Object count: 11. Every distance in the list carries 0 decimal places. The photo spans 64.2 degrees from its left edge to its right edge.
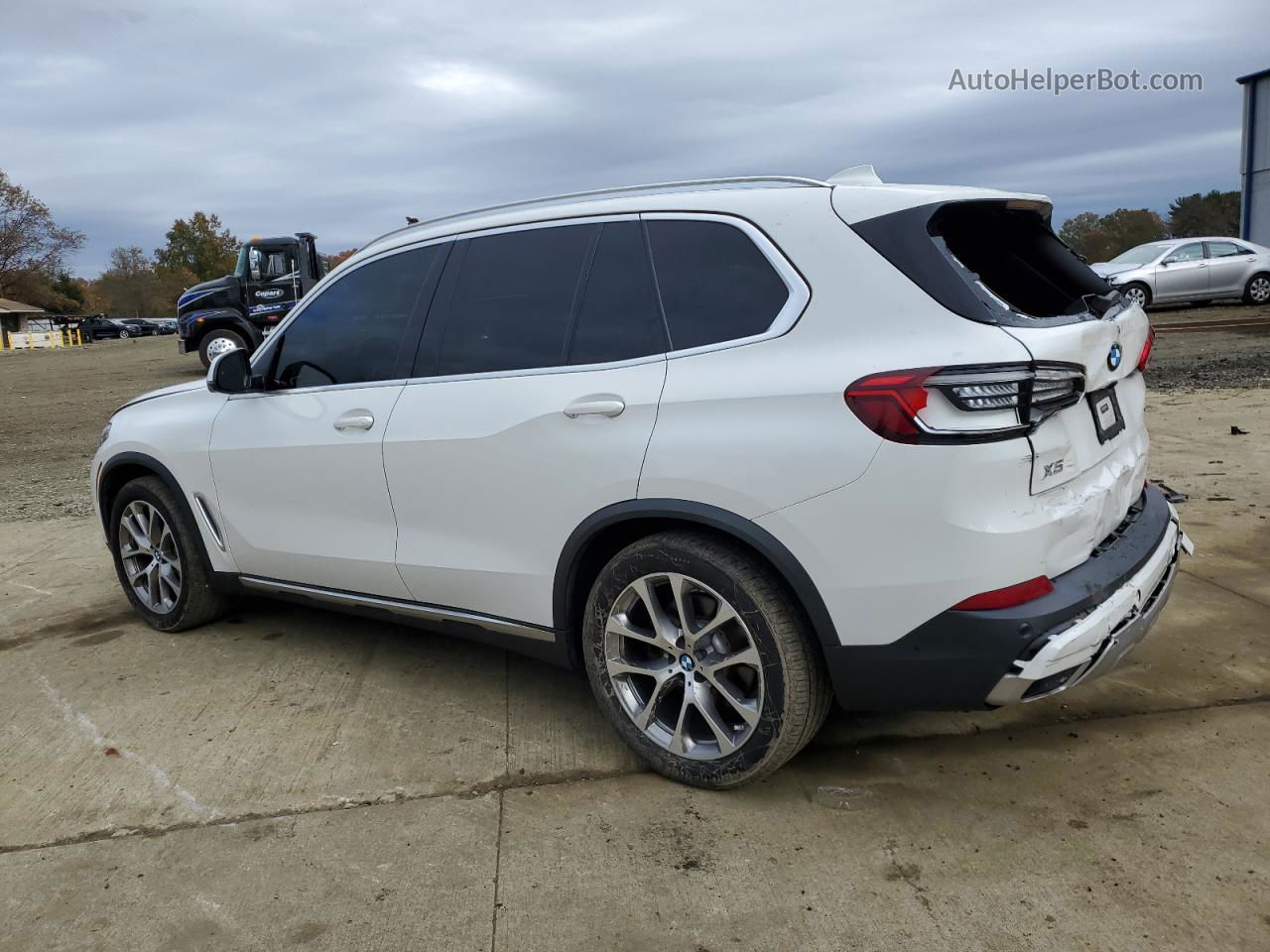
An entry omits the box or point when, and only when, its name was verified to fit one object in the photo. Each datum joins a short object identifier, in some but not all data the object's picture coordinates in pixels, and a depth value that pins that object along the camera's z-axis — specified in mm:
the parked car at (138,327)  68250
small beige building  77438
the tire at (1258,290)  19797
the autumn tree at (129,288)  101000
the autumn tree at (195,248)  97169
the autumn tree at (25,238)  72125
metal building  30969
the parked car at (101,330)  65862
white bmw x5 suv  2627
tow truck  18734
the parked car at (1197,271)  19516
